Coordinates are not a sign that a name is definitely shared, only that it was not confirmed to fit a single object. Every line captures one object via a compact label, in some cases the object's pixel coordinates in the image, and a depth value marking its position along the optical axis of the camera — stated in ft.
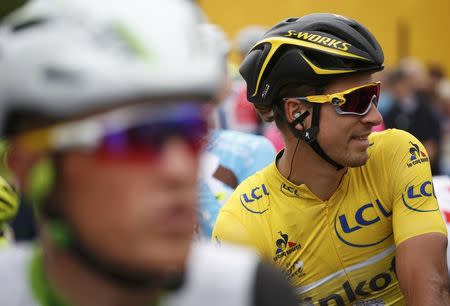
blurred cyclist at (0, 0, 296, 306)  10.63
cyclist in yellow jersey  15.31
